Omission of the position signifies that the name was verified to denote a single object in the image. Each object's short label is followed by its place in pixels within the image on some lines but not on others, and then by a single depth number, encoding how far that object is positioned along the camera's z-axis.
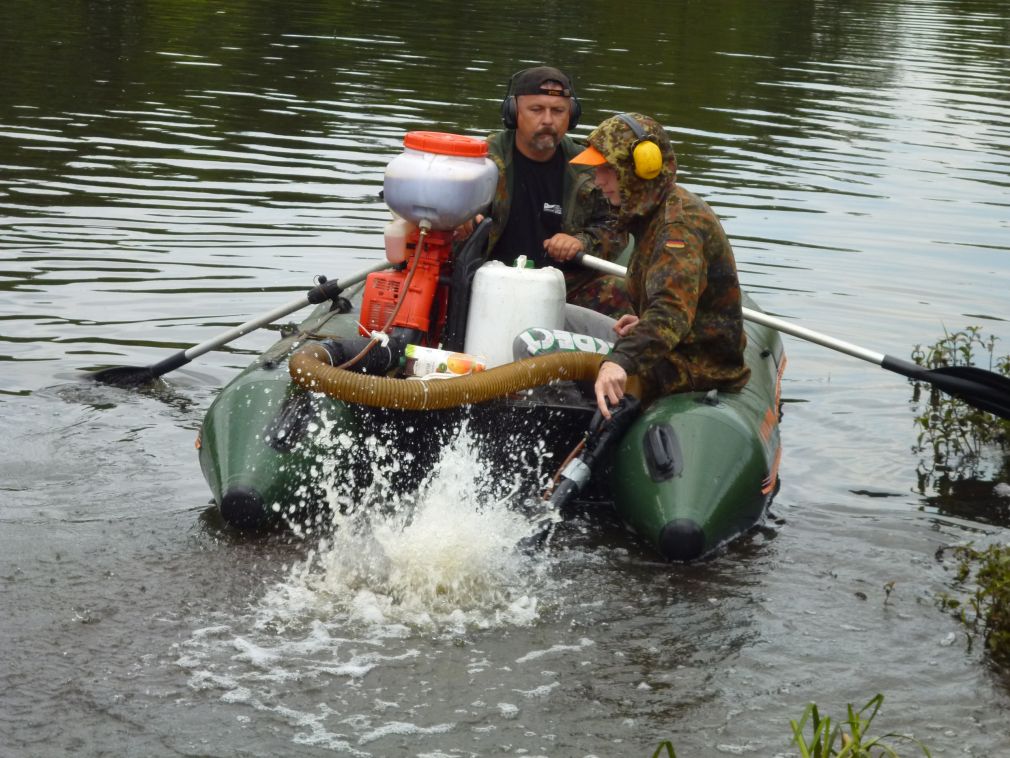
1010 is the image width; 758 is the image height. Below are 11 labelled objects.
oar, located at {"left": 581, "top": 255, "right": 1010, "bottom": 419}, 12.69
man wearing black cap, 13.26
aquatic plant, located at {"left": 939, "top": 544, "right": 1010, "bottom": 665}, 9.15
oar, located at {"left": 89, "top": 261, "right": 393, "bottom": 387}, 14.07
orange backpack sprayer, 11.50
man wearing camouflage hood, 10.60
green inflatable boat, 10.48
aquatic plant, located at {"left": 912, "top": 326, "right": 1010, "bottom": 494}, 13.40
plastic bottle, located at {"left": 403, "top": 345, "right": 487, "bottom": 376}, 11.04
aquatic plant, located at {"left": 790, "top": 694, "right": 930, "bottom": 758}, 6.58
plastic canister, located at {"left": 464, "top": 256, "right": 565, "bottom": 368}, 11.47
